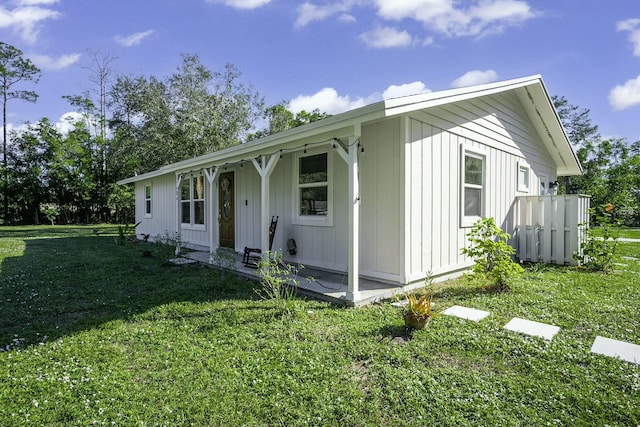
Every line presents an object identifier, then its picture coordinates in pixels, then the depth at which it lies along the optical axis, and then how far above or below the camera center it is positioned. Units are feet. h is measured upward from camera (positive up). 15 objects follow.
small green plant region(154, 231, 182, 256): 25.85 -3.15
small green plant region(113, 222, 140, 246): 34.79 -3.45
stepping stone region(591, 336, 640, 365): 8.73 -3.95
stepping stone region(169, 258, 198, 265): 23.26 -3.82
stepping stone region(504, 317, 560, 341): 10.25 -3.94
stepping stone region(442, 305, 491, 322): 11.81 -3.93
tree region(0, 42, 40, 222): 72.54 +29.10
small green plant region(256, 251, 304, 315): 12.40 -3.62
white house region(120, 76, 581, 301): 15.01 +1.40
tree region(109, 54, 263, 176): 57.82 +16.77
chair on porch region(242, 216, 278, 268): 20.09 -2.70
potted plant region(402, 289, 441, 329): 10.45 -3.39
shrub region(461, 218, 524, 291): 14.90 -2.62
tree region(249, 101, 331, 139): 71.83 +18.68
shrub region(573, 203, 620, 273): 19.75 -2.75
